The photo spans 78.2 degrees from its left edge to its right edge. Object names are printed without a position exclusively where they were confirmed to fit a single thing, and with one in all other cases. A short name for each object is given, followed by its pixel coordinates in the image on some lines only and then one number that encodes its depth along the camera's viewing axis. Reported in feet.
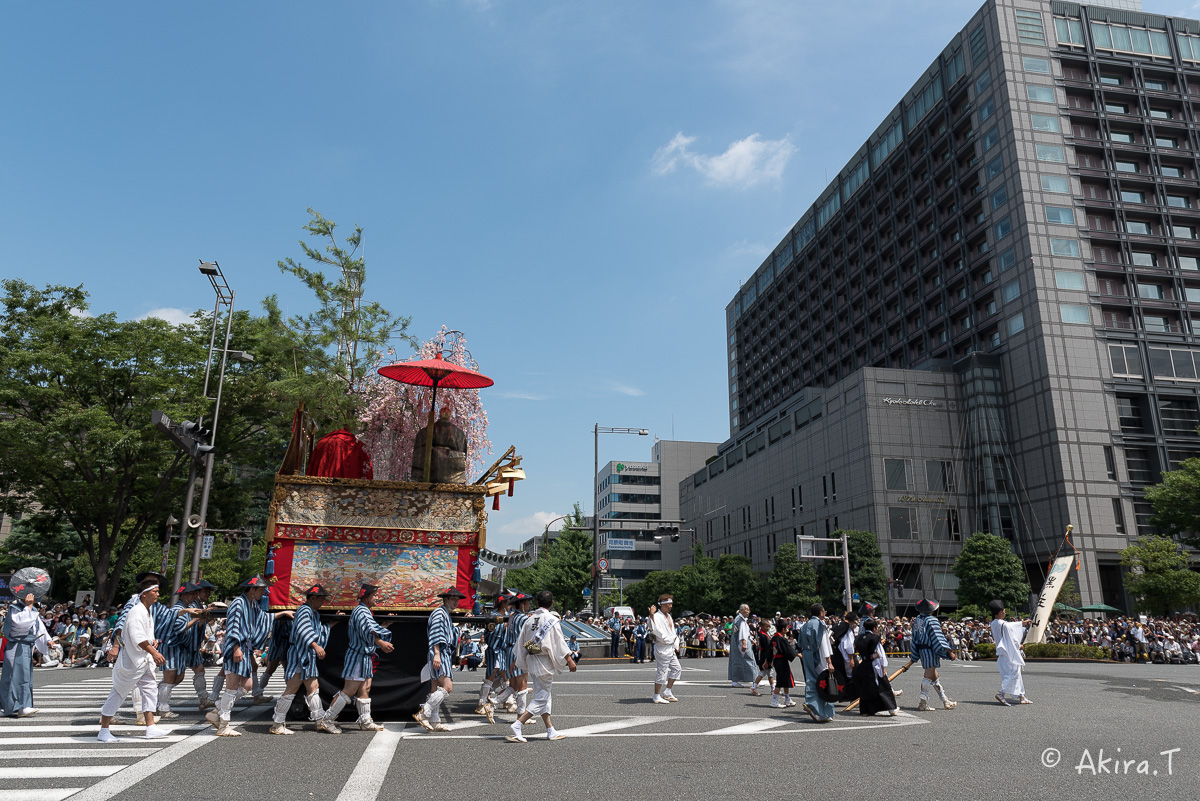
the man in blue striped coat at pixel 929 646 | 40.50
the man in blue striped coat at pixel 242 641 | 29.07
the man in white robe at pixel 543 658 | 30.09
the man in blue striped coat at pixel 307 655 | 29.12
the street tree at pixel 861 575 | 160.76
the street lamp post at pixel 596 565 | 109.29
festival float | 30.63
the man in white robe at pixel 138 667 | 28.07
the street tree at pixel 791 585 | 168.75
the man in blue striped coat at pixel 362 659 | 29.27
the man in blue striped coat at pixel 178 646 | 35.13
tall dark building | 163.73
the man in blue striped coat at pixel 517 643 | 31.37
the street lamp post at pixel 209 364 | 72.33
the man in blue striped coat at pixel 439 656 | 30.22
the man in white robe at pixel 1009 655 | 42.93
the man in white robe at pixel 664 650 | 43.11
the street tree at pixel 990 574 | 142.31
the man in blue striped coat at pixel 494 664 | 36.65
